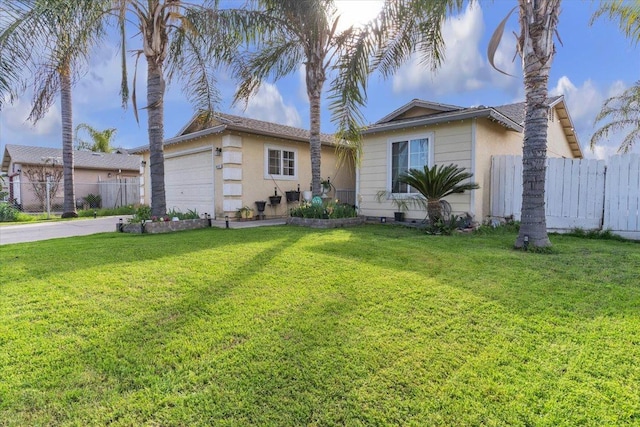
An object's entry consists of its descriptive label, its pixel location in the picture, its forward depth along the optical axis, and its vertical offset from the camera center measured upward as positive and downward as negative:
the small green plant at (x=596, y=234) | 7.39 -0.82
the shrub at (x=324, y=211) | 9.47 -0.43
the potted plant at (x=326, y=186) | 12.80 +0.43
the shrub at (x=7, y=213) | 12.92 -0.69
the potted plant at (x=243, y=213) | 11.08 -0.55
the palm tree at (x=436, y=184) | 7.68 +0.32
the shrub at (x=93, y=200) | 20.64 -0.26
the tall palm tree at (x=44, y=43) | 5.26 +2.95
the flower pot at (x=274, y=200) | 11.89 -0.12
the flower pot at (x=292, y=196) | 12.38 +0.03
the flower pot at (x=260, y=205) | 11.44 -0.29
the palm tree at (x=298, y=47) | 8.60 +4.37
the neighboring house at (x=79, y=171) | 20.11 +1.69
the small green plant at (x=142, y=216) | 9.06 -0.56
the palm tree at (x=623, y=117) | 14.78 +3.76
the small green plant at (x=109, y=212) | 15.79 -0.78
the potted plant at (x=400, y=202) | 9.87 -0.13
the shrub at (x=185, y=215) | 9.77 -0.56
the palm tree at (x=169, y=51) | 8.27 +3.90
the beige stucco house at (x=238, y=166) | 10.94 +1.14
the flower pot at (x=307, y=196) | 11.91 +0.03
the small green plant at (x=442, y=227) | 7.86 -0.71
